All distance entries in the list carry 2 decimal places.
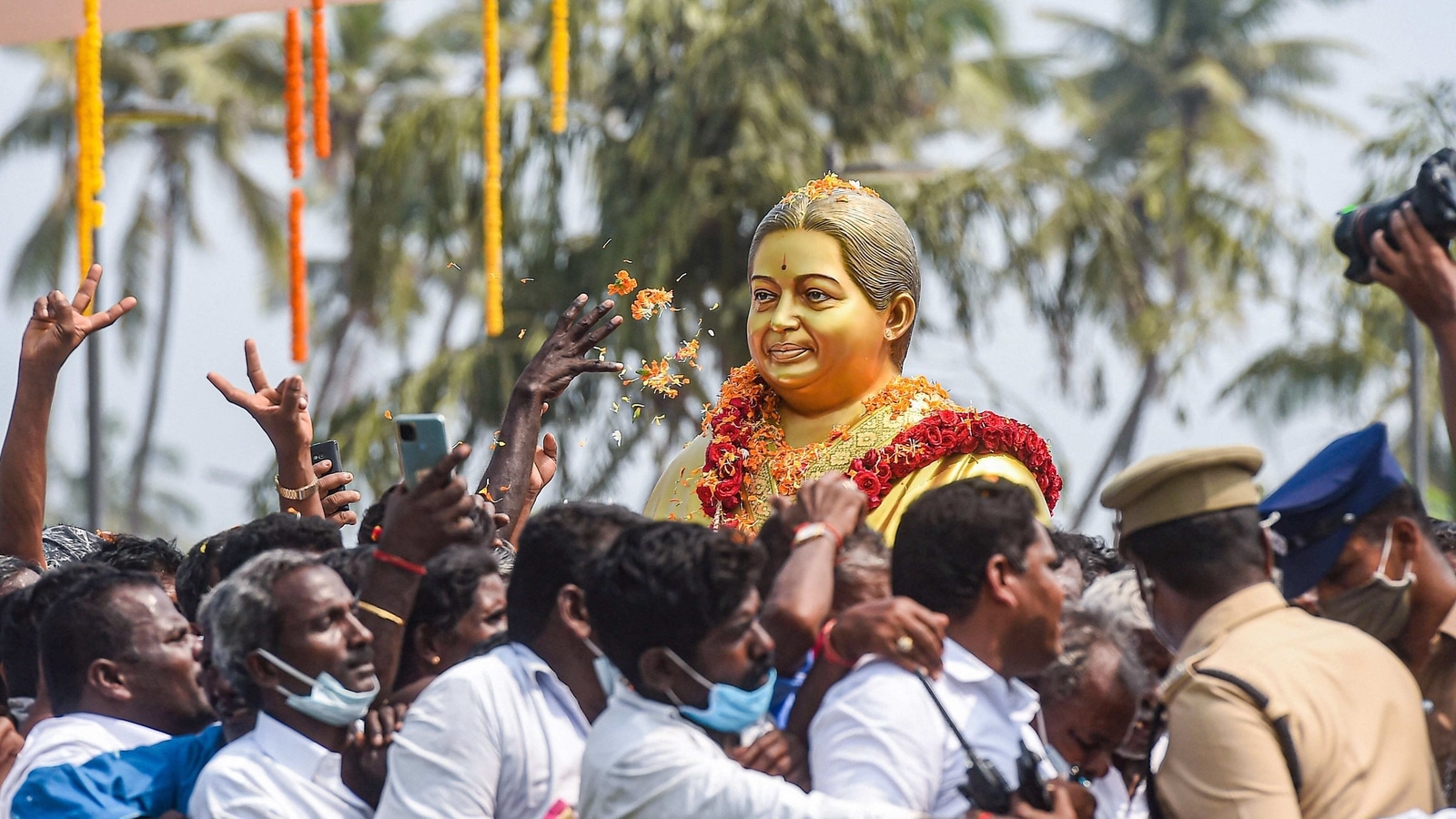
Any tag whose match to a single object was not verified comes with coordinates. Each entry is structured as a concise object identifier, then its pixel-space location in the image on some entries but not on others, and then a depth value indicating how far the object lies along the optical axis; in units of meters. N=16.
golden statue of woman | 13.19
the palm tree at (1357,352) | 35.91
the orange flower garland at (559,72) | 18.25
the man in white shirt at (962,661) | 7.82
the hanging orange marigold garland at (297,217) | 19.12
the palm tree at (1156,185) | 40.97
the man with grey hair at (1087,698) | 8.70
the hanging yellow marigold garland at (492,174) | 18.92
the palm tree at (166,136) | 69.94
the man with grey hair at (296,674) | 9.10
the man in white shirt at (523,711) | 8.45
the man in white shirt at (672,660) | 7.79
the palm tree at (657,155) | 37.50
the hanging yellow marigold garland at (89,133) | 17.50
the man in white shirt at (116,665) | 10.06
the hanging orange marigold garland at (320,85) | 18.47
